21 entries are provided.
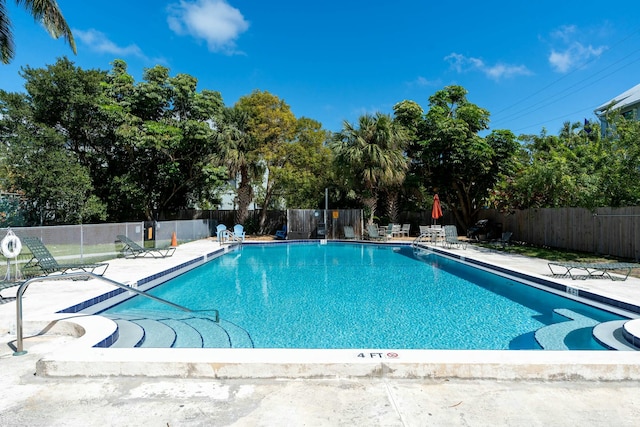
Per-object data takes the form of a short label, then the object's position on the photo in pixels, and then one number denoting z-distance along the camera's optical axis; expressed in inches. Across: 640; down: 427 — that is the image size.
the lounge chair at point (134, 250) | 429.1
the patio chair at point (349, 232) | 743.1
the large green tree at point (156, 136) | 727.1
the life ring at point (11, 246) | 248.4
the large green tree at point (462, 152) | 691.4
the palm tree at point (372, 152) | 690.8
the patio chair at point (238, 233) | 712.4
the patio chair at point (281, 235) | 777.6
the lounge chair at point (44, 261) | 294.5
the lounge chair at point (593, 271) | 285.2
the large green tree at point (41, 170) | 619.5
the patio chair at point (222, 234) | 676.2
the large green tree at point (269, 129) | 771.4
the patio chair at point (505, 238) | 526.3
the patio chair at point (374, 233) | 712.4
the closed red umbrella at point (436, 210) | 633.0
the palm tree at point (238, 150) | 748.0
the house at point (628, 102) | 891.4
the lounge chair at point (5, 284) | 209.8
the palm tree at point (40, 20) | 404.5
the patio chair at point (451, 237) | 540.1
